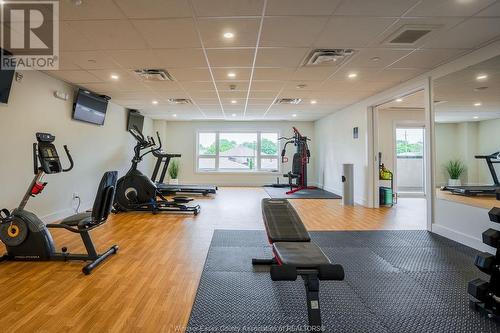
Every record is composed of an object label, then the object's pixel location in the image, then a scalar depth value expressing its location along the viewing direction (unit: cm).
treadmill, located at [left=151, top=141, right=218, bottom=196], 763
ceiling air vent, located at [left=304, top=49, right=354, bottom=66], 354
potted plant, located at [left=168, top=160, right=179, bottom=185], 1002
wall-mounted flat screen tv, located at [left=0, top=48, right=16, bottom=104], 344
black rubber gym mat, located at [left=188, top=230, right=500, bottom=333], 187
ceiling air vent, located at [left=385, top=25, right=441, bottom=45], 286
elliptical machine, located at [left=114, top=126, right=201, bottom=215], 560
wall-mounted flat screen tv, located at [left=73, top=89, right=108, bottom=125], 521
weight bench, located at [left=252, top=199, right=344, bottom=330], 161
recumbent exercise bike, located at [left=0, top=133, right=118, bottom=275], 292
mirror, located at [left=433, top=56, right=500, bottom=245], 345
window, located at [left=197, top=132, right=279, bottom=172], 1068
